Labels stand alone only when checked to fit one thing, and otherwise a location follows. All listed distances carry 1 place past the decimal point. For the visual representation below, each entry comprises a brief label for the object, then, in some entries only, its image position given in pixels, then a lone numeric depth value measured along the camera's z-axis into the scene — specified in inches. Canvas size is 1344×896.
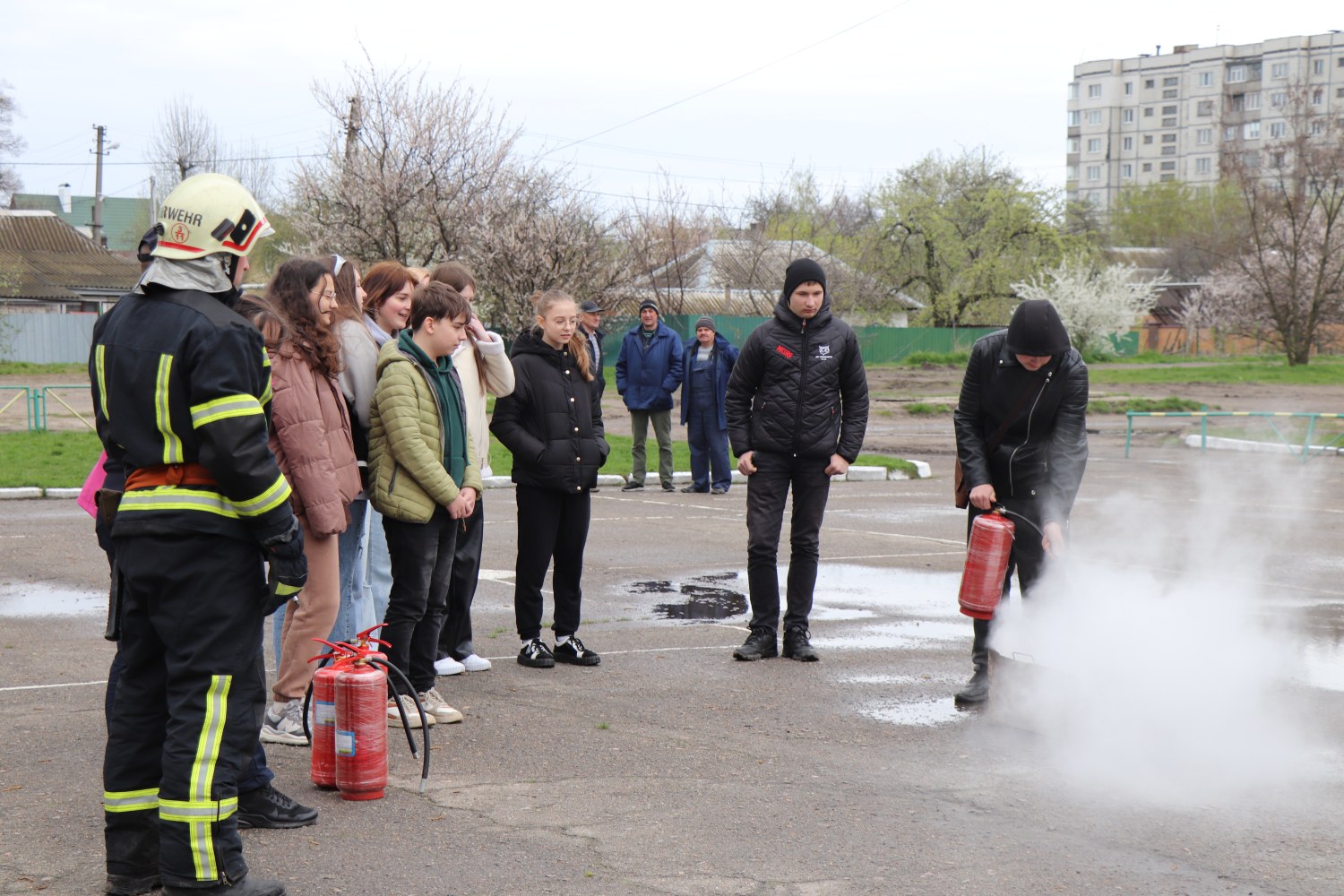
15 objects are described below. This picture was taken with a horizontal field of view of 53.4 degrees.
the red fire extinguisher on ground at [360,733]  193.9
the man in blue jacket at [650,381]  669.9
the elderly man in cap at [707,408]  644.1
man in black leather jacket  261.0
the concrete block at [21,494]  587.8
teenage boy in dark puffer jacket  303.0
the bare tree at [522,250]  1338.6
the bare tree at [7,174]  1994.3
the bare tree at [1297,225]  1943.9
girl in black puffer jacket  287.3
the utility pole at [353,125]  1204.5
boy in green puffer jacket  233.1
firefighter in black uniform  151.7
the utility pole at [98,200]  2876.5
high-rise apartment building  5029.5
